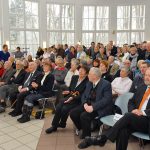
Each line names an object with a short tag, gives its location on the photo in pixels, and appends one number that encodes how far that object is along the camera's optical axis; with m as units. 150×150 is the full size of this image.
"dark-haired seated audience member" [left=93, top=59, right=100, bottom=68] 6.32
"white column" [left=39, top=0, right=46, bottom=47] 13.70
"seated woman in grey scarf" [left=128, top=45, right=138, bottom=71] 6.91
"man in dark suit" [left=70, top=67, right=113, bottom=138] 3.98
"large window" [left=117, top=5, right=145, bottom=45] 15.83
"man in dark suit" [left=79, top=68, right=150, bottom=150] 3.26
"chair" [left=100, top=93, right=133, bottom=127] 4.09
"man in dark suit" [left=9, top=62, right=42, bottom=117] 5.49
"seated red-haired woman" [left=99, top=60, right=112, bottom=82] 5.63
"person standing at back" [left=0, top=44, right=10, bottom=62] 8.97
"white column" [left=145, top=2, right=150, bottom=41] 15.41
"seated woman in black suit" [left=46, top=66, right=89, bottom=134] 4.50
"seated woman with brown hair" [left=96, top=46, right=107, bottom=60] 8.64
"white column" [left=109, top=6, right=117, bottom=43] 15.59
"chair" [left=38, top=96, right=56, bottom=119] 5.37
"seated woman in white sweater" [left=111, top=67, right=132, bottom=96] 4.91
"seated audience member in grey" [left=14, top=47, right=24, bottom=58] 10.66
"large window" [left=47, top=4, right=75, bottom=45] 14.32
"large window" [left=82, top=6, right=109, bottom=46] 15.57
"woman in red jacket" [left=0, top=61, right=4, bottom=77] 7.11
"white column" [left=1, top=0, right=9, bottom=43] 11.84
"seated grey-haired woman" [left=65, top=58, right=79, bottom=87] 5.91
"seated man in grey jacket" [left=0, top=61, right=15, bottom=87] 6.61
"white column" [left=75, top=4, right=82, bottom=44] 14.97
